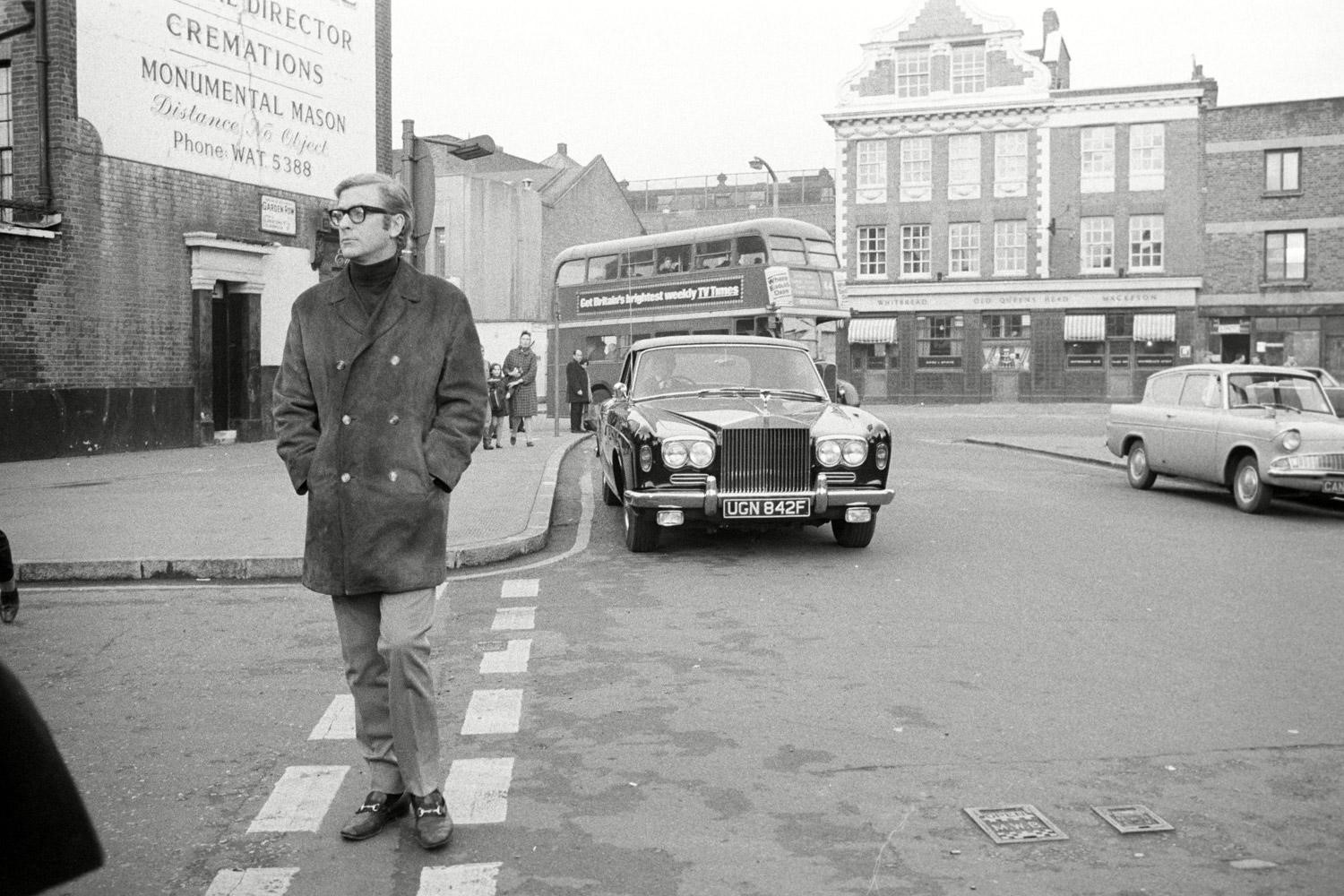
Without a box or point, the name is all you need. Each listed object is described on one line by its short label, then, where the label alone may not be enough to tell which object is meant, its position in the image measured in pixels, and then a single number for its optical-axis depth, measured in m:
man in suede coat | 3.93
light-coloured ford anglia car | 12.30
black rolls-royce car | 9.36
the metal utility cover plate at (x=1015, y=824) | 3.86
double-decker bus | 24.84
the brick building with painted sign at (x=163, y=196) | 17.12
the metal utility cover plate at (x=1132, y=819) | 3.92
